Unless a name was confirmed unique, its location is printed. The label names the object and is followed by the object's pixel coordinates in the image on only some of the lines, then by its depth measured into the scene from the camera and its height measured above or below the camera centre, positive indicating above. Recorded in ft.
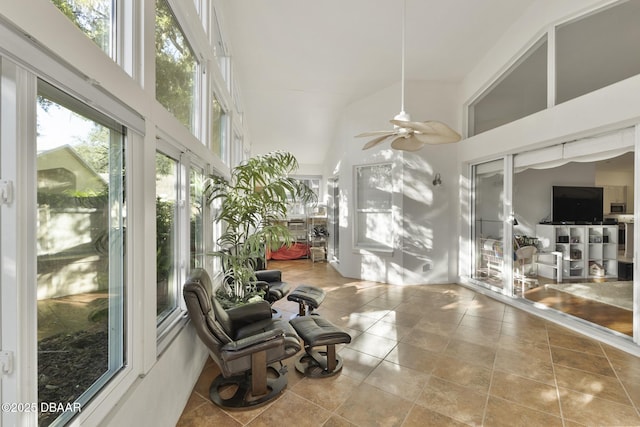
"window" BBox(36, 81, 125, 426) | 3.12 -0.53
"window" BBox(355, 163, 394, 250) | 18.49 +0.21
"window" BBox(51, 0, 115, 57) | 3.46 +2.55
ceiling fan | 7.98 +2.37
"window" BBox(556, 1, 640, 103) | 9.43 +5.94
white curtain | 9.49 +2.31
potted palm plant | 9.46 -0.12
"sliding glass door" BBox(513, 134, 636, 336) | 12.76 -1.15
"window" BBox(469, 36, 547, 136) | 12.33 +5.79
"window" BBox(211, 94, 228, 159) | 11.38 +3.45
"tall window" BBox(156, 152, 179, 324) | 6.38 -0.58
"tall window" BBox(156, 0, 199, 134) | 6.10 +3.52
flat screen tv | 15.99 +0.36
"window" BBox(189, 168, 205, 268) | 8.50 -0.26
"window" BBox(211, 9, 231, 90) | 10.46 +6.69
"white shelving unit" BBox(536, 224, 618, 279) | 15.05 -2.01
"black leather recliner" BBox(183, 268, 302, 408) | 6.35 -3.42
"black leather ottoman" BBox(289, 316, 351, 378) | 7.80 -3.64
